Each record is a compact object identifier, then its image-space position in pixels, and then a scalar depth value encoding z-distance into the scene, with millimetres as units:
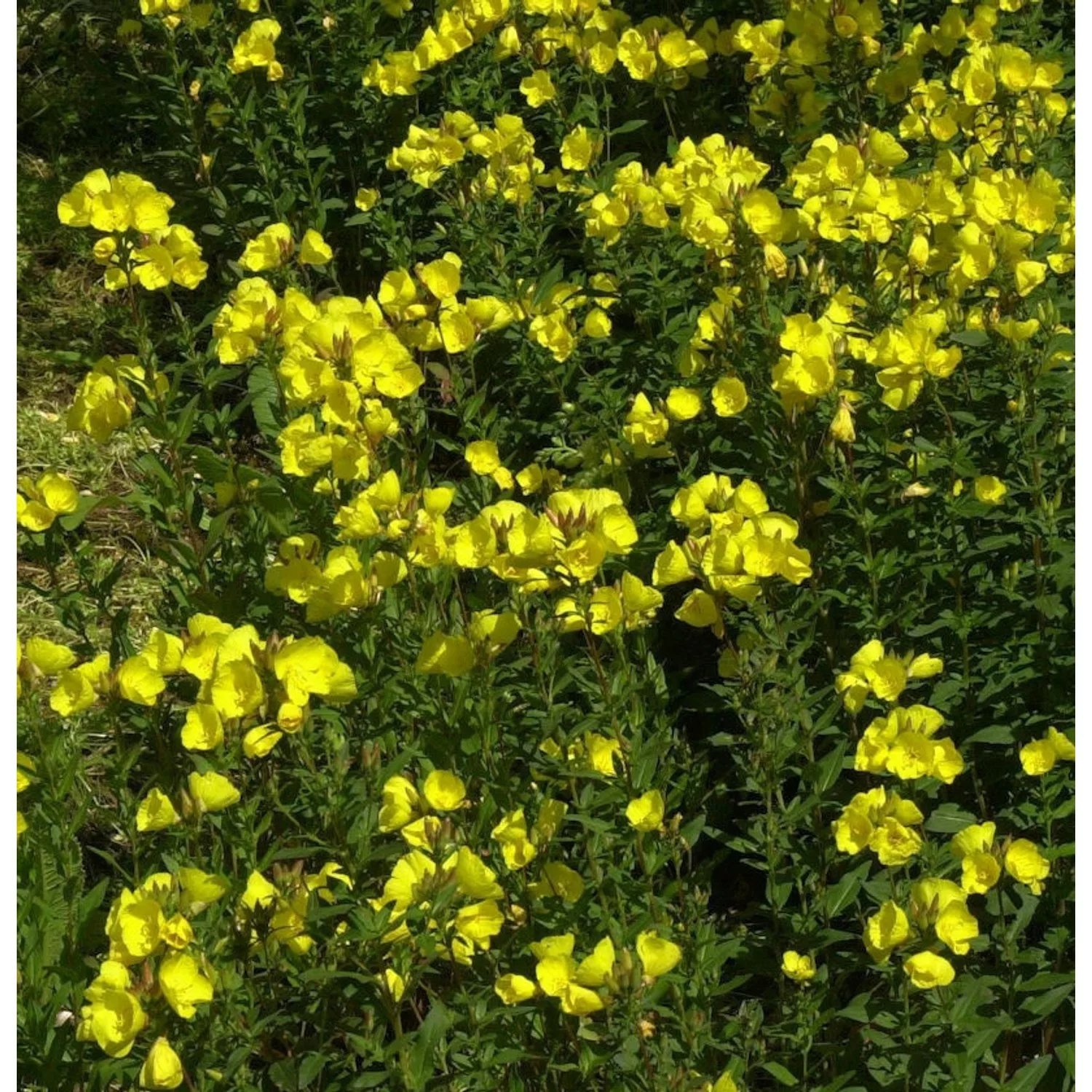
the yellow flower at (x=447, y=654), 2578
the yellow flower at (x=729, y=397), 3207
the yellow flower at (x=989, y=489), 2869
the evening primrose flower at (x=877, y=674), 2482
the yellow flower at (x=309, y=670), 2254
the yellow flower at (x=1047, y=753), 2520
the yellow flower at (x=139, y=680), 2574
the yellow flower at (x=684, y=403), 3297
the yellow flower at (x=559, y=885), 2521
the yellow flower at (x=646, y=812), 2500
